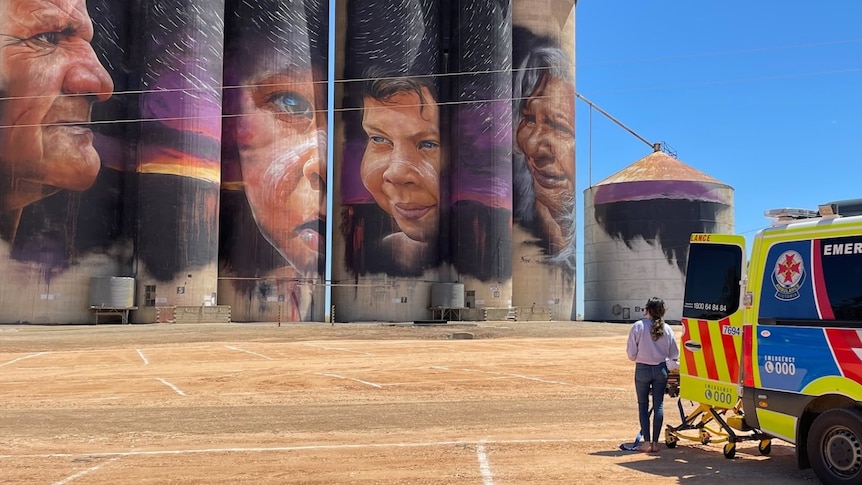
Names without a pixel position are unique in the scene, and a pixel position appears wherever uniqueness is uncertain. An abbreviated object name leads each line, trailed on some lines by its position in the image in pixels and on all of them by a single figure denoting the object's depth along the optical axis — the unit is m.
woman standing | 9.20
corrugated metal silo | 60.00
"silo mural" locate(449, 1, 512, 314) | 54.81
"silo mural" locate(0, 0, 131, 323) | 42.03
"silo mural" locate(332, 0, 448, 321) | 52.59
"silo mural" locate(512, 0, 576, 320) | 59.78
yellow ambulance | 7.21
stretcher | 8.62
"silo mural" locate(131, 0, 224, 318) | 44.28
